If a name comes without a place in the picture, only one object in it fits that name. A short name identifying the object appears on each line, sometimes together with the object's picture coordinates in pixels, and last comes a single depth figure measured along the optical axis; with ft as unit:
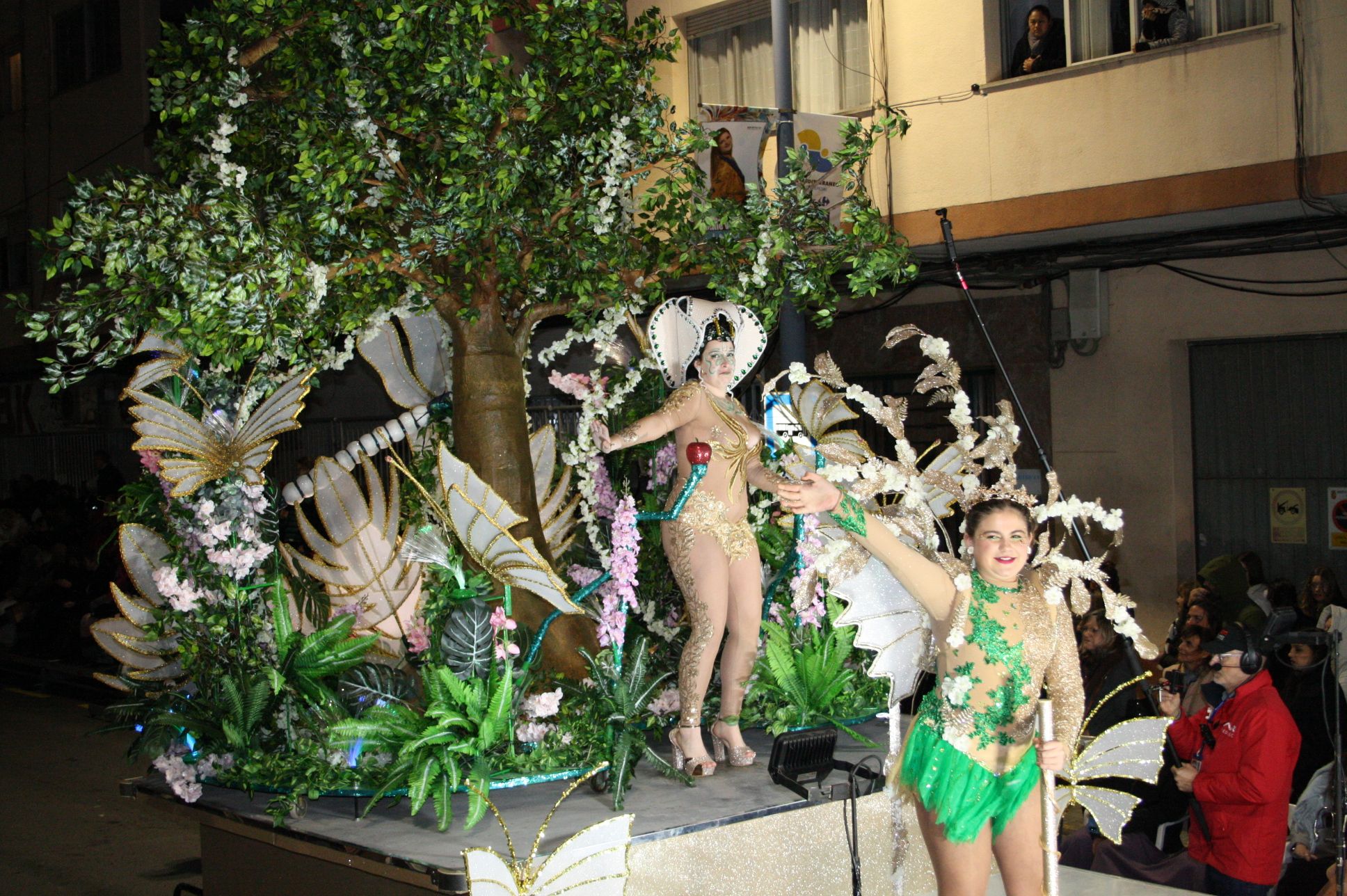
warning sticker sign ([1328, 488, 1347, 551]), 27.27
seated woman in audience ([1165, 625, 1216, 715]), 17.39
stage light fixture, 14.53
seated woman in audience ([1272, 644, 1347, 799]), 17.15
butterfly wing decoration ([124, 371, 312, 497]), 16.58
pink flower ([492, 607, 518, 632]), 15.78
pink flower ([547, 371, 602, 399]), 18.75
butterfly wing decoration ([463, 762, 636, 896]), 12.79
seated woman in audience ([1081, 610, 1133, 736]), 18.71
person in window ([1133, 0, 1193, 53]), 27.14
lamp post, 23.16
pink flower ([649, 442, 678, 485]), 19.86
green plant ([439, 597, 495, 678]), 15.78
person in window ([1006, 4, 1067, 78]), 29.19
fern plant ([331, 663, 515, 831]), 14.53
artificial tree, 15.64
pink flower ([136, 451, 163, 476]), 17.25
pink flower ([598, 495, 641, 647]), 17.22
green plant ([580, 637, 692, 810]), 15.19
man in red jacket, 15.15
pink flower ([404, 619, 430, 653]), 17.43
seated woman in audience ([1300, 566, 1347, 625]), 22.33
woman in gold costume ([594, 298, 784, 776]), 16.14
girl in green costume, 11.51
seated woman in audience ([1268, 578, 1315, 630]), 23.04
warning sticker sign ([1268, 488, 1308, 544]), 28.17
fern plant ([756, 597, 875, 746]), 17.98
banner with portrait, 28.81
